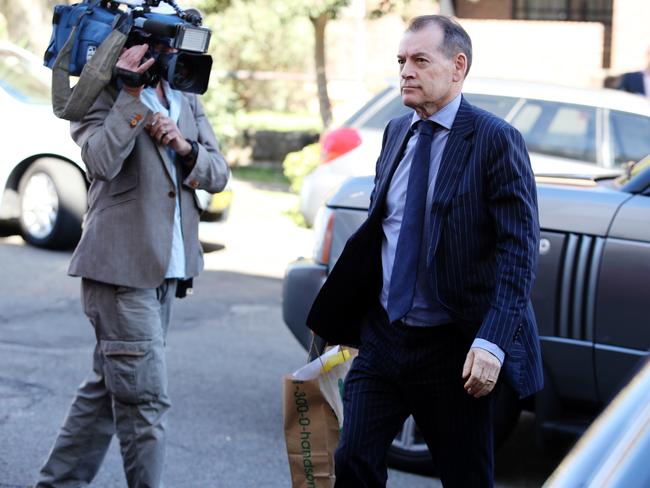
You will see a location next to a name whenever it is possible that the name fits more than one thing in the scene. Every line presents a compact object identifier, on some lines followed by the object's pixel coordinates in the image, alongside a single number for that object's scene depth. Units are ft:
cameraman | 13.75
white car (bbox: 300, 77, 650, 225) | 29.43
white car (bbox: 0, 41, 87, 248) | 33.58
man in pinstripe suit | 11.10
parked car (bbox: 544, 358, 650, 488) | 5.77
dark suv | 16.10
